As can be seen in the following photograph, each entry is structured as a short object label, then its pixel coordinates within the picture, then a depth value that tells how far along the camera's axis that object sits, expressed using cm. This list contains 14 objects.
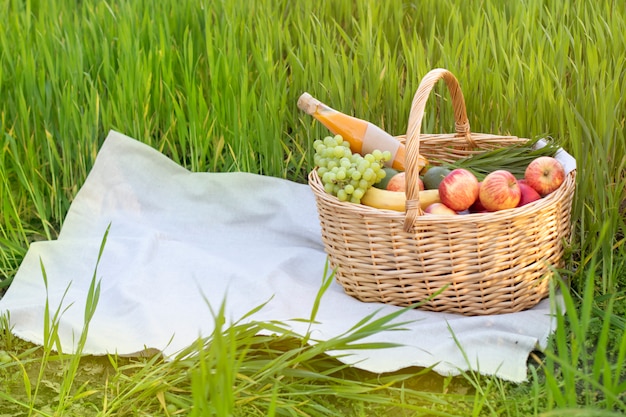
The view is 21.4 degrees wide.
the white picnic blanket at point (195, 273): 294
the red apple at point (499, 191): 301
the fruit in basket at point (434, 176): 316
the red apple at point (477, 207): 307
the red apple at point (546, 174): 305
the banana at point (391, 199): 307
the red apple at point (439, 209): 304
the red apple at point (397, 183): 313
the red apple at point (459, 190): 304
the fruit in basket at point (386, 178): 317
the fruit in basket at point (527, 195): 305
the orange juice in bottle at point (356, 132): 322
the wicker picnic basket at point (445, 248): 294
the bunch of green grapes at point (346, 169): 305
